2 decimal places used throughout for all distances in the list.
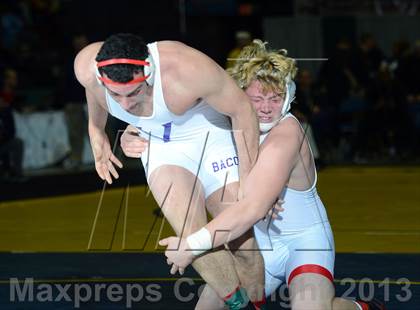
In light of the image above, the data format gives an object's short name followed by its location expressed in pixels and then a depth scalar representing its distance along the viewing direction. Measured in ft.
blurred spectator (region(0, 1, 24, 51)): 61.52
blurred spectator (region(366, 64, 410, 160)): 49.62
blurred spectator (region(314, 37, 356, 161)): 50.90
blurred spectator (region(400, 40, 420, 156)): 50.01
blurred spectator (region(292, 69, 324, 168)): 45.84
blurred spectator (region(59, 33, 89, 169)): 50.08
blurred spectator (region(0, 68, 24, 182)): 46.21
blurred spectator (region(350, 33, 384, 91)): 52.70
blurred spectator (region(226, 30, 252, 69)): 50.57
